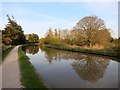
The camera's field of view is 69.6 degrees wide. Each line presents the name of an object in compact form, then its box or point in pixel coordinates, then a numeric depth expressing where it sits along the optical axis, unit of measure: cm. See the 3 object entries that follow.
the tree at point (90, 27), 1652
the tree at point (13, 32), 2642
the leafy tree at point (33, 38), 4415
